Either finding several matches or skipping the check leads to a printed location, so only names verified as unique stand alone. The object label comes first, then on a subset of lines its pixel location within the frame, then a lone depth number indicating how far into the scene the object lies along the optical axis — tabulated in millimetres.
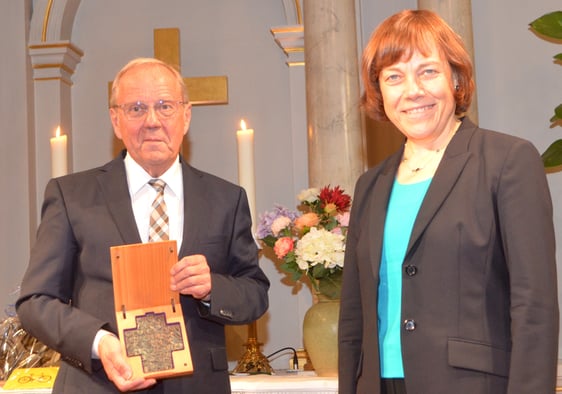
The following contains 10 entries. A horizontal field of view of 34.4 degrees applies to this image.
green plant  5199
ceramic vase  3846
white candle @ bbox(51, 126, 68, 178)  3975
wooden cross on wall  5945
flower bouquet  3814
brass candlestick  4086
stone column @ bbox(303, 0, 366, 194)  5375
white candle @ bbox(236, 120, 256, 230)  3996
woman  2146
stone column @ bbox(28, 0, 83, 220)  6301
